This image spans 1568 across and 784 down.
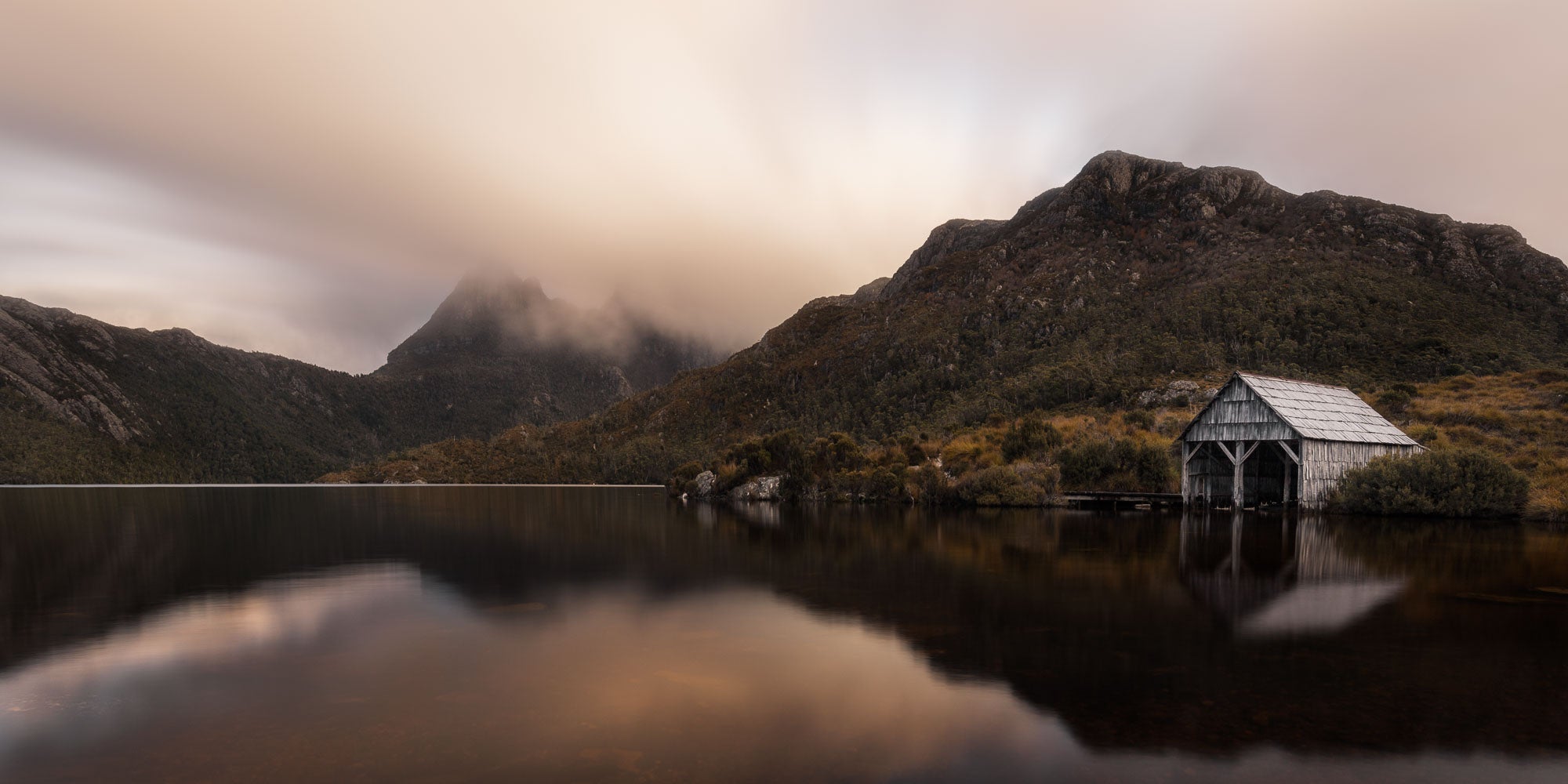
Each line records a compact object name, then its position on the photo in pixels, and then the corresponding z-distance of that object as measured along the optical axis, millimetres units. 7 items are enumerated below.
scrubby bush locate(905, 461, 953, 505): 65688
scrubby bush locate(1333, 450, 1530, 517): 42781
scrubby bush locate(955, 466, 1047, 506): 60812
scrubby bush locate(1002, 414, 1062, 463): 67312
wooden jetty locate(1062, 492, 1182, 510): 56781
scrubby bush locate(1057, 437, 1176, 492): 61562
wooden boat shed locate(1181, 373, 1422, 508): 48188
